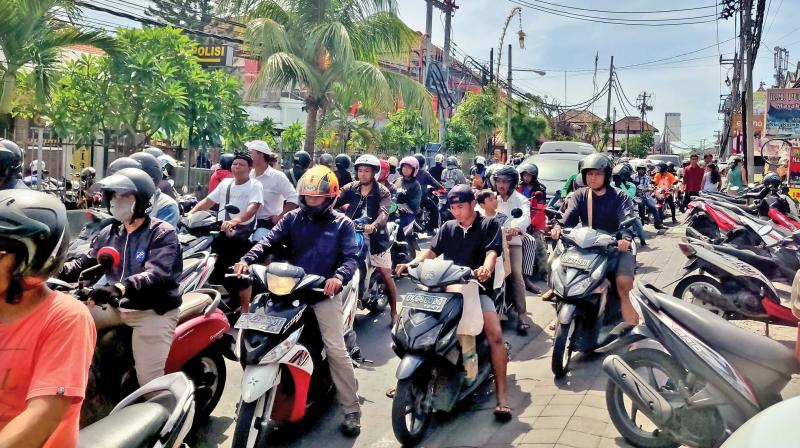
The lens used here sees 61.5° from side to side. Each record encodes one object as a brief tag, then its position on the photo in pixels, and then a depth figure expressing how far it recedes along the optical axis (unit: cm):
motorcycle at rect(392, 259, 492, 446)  397
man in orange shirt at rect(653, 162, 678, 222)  1596
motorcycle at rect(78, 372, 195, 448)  213
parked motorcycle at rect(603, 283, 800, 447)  339
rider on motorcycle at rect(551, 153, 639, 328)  592
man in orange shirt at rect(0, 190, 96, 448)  177
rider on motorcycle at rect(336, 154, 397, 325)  687
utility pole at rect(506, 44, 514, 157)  3232
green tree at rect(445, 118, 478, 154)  2773
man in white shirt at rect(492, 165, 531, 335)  664
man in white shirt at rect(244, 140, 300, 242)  689
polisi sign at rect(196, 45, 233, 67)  2652
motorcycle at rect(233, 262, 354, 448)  362
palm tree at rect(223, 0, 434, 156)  1448
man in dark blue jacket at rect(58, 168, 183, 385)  371
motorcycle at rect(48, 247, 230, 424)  360
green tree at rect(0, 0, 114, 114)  944
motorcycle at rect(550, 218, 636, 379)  519
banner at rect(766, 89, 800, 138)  2289
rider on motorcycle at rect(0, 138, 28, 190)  505
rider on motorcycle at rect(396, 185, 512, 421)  478
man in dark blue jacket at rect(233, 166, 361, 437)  421
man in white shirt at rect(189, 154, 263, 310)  657
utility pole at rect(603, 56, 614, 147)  4722
